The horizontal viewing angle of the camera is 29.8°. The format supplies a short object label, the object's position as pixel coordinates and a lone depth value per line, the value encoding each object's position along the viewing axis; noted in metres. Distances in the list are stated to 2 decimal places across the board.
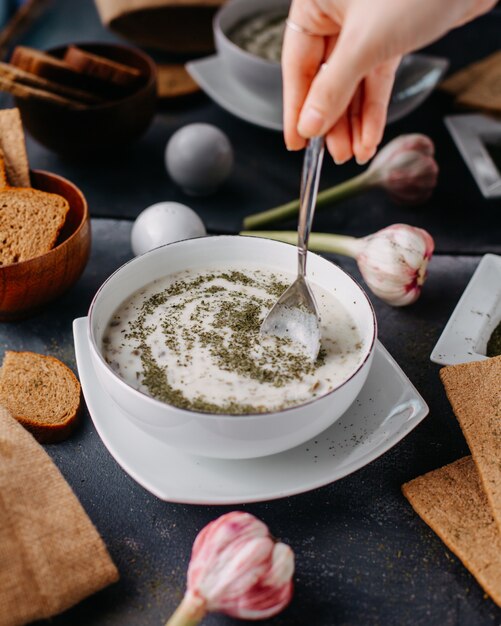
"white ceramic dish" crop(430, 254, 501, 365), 0.65
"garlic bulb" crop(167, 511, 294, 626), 0.48
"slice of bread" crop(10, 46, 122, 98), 0.82
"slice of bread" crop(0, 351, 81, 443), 0.60
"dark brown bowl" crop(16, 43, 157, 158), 0.82
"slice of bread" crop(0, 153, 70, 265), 0.67
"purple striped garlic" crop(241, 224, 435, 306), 0.69
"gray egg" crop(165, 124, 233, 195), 0.83
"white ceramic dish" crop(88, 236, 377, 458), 0.51
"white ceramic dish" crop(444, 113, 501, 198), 0.85
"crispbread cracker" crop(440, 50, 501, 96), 1.00
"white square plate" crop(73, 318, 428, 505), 0.53
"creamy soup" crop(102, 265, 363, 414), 0.55
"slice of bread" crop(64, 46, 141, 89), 0.83
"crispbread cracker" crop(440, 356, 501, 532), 0.55
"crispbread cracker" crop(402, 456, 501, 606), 0.52
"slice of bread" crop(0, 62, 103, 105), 0.78
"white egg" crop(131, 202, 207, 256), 0.74
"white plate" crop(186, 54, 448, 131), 0.90
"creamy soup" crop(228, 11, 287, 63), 0.92
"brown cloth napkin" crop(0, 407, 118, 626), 0.49
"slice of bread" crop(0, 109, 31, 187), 0.73
